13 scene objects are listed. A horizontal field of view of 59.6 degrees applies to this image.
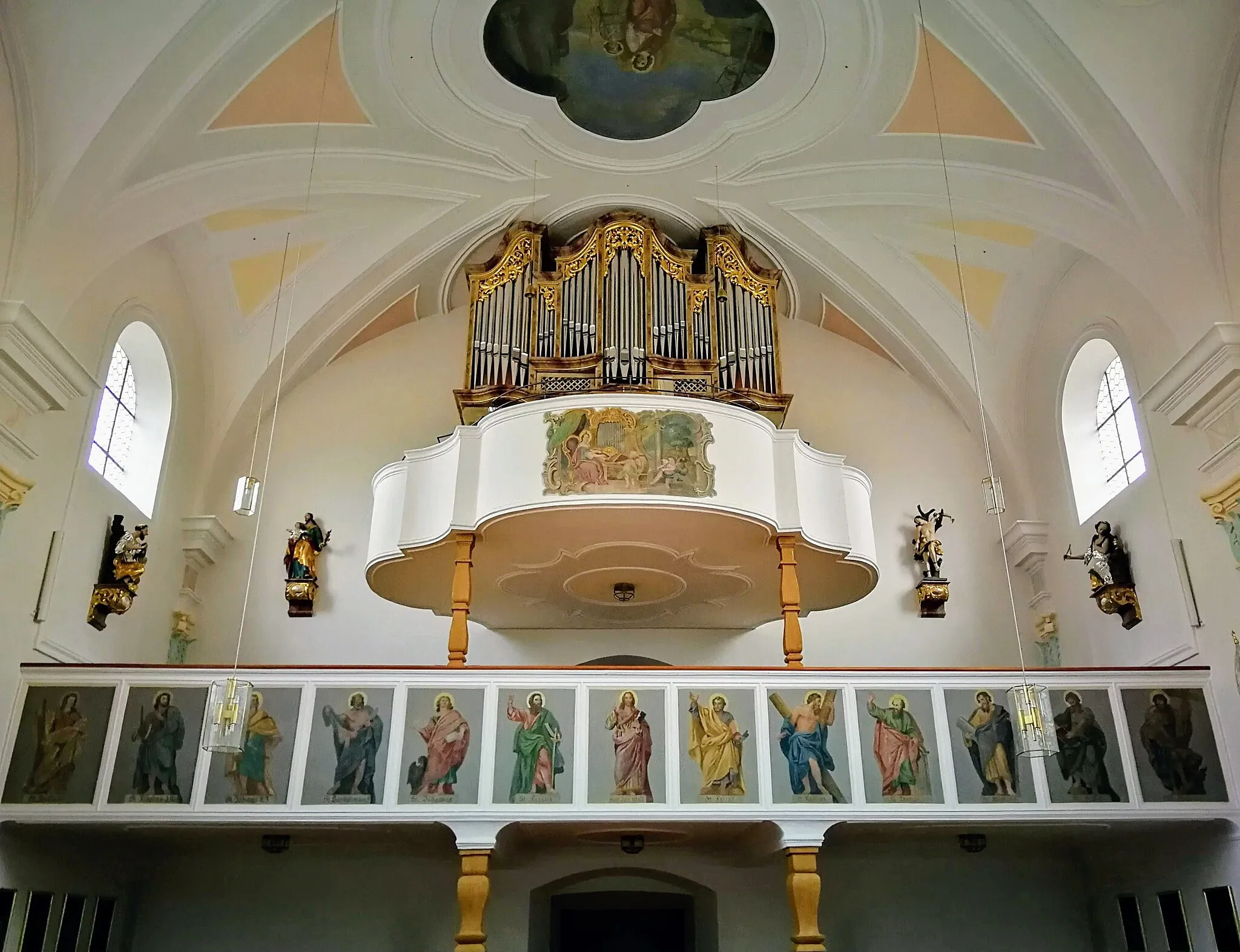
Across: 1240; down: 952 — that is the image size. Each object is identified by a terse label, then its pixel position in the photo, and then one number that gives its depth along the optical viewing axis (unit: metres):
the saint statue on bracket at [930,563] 13.92
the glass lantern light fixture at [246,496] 8.91
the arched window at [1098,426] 12.65
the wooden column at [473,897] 9.27
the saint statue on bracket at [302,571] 13.76
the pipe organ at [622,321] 13.10
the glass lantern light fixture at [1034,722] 8.20
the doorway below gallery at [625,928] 14.22
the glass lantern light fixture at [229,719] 8.11
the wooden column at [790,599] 10.80
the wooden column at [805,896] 9.31
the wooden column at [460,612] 10.74
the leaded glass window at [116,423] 12.22
